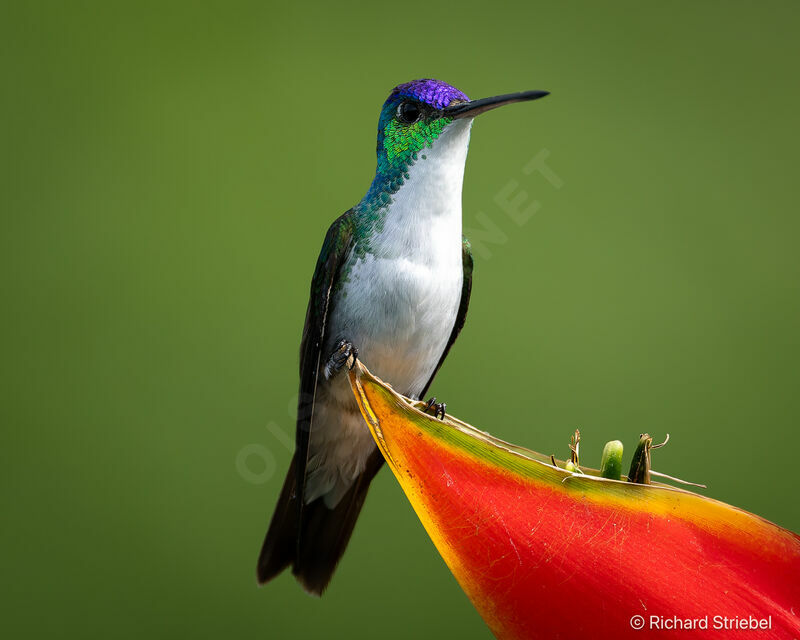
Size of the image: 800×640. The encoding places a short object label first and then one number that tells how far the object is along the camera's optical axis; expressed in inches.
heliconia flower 66.9
